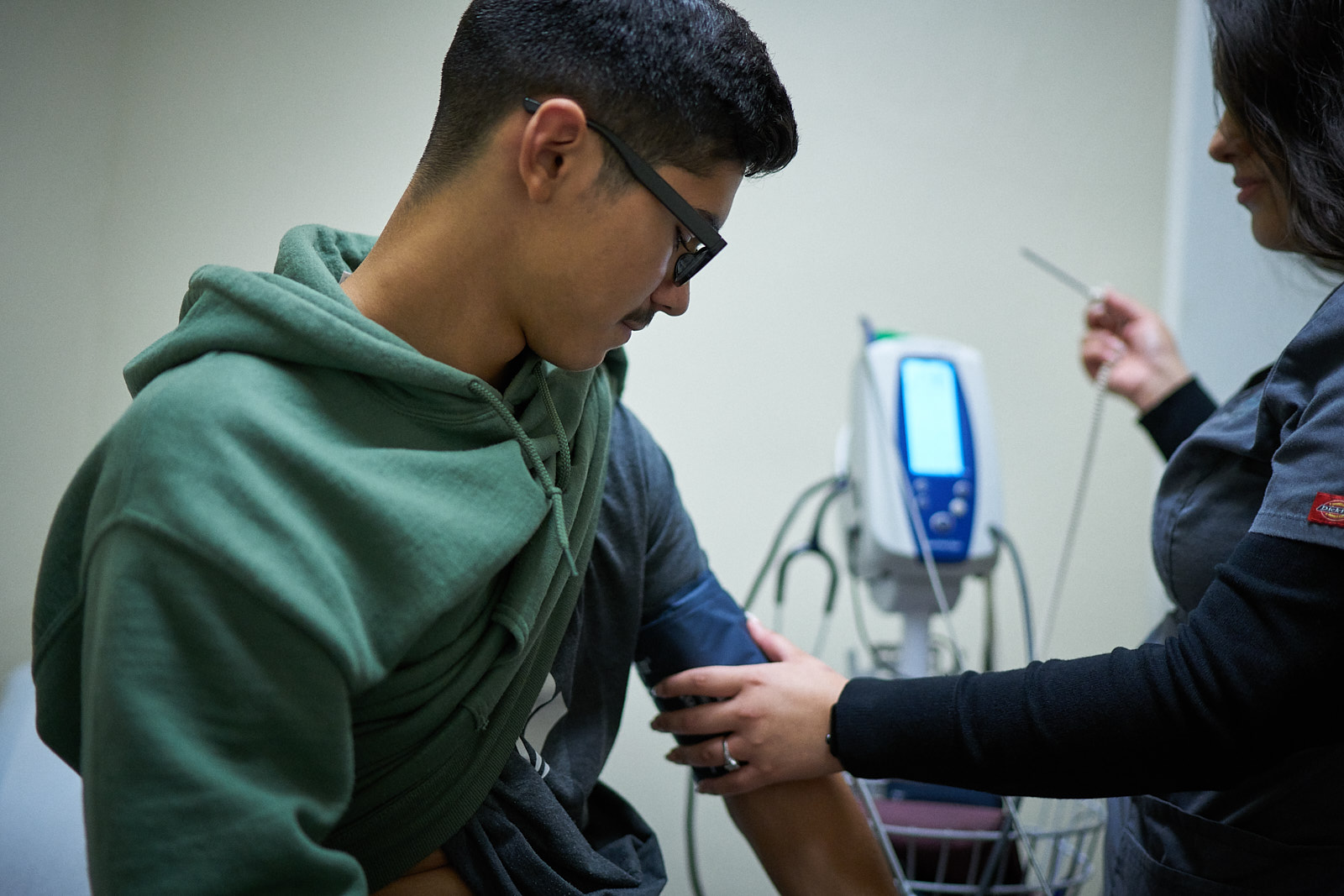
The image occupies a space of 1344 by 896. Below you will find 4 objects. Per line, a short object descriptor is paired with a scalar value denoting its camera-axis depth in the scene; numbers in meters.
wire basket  1.37
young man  0.73
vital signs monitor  1.58
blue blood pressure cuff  1.27
